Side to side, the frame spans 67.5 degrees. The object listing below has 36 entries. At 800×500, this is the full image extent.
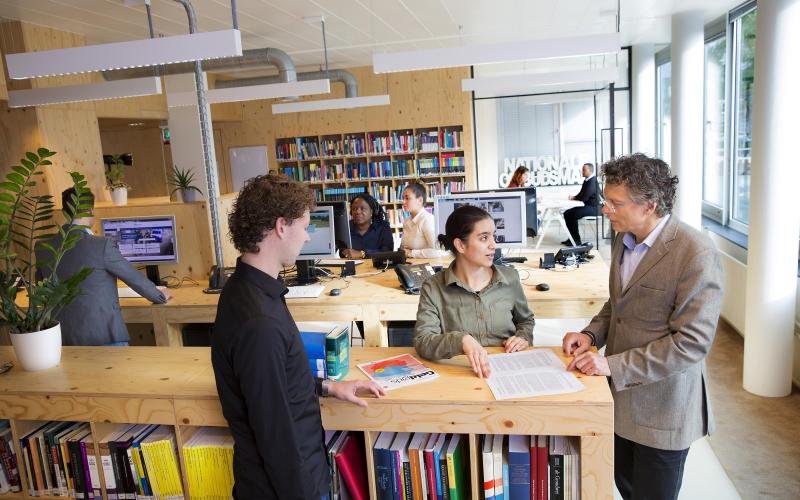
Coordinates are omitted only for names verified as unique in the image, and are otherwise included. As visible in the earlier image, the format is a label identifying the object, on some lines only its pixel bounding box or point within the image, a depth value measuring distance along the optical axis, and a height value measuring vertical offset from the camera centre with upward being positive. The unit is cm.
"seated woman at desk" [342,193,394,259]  534 -59
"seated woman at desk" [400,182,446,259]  502 -56
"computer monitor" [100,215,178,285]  435 -43
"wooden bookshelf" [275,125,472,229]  910 +2
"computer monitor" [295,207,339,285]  422 -51
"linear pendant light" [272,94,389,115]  620 +64
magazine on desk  204 -74
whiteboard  953 +15
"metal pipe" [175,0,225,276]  367 +20
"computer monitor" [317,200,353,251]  444 -42
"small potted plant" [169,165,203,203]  461 -12
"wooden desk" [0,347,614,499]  184 -77
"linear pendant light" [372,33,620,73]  378 +64
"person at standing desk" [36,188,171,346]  317 -61
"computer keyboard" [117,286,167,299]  405 -77
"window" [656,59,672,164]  930 +54
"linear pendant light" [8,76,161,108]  427 +64
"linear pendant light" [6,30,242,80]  282 +61
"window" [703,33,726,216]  707 +12
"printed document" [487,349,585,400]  190 -74
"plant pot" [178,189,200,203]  462 -15
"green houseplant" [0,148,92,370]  235 -45
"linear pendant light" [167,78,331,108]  504 +66
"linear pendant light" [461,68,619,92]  562 +69
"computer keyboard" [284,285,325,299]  382 -79
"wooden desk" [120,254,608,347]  347 -85
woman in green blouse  230 -53
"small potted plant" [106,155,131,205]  473 -5
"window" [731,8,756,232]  593 +29
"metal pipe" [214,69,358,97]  771 +116
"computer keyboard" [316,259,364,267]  482 -78
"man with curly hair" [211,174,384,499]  153 -49
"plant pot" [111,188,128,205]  473 -12
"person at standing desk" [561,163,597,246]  943 -87
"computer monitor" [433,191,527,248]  416 -41
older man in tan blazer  184 -58
